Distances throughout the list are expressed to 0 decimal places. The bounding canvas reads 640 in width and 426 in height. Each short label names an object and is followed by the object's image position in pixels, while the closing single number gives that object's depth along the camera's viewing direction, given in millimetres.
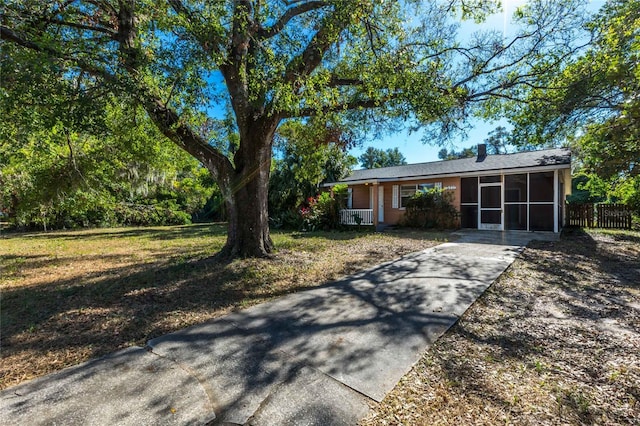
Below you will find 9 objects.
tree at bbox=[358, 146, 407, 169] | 60281
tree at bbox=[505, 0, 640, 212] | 7797
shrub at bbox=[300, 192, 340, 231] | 14484
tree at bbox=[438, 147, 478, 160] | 48606
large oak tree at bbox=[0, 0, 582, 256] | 4938
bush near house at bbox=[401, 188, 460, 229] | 13273
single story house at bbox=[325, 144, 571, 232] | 12156
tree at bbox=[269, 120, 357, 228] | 13438
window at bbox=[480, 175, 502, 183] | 12955
